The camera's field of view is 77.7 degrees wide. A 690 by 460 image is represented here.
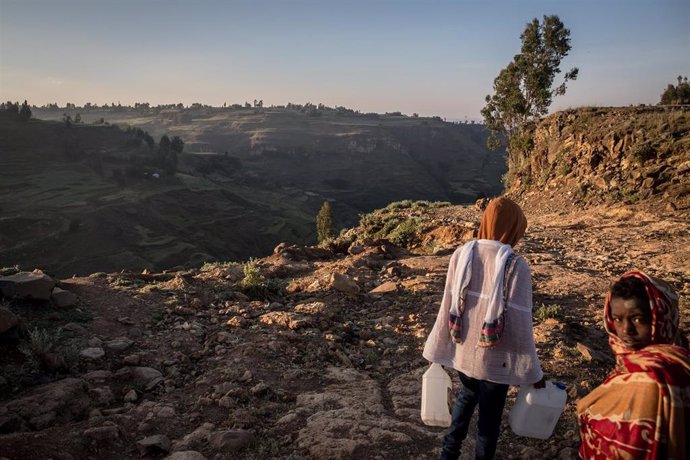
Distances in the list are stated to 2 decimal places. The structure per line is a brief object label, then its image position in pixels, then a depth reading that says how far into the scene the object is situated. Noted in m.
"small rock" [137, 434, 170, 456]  3.14
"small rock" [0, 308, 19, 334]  4.27
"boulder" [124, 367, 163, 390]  4.17
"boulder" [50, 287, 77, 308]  5.50
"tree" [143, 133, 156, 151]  78.62
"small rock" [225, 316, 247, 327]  5.55
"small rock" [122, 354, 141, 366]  4.47
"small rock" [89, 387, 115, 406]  3.82
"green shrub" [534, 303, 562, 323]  5.44
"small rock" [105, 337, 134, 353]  4.71
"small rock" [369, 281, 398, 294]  6.78
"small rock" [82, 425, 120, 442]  3.16
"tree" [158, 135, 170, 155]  74.44
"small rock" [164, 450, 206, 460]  3.01
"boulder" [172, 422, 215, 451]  3.23
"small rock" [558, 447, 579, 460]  3.03
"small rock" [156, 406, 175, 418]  3.63
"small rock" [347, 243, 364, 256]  9.78
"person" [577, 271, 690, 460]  1.55
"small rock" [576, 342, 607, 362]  4.43
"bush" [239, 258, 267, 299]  6.80
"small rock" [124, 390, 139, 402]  3.89
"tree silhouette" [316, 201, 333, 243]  35.47
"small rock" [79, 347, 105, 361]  4.45
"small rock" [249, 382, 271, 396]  3.96
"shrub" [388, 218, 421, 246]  12.82
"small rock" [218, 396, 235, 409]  3.76
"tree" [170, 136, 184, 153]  79.50
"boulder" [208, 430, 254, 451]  3.15
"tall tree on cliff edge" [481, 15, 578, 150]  21.86
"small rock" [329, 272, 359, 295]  6.66
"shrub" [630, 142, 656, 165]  12.27
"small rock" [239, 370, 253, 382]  4.17
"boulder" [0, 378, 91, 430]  3.42
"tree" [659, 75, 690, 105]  19.37
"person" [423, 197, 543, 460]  2.30
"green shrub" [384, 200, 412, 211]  19.48
